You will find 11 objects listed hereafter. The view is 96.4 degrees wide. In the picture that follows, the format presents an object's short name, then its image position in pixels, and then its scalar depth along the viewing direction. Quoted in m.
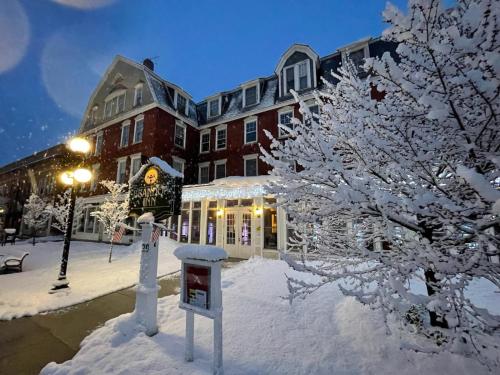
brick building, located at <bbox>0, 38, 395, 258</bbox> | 12.91
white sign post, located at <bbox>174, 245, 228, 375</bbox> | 3.27
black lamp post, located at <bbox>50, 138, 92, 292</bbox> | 6.80
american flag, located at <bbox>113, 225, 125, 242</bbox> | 6.31
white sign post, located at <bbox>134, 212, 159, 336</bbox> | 4.20
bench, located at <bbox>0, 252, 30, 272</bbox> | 9.14
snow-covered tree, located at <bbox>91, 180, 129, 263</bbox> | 12.17
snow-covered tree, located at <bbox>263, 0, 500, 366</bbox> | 1.56
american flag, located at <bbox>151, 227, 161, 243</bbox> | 4.82
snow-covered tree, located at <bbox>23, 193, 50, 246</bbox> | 20.23
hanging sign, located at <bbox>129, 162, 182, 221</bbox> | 5.06
